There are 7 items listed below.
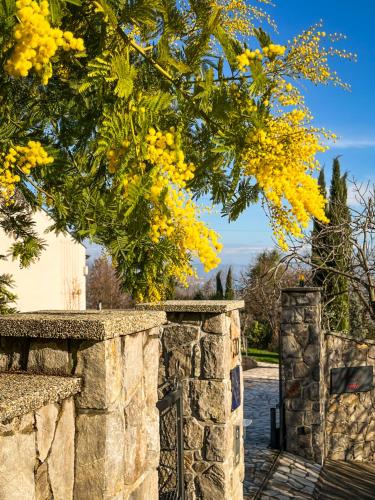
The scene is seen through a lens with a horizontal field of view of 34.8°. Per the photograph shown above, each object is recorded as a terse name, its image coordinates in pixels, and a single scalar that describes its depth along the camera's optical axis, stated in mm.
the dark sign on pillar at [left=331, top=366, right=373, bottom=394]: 8758
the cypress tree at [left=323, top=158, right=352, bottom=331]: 14633
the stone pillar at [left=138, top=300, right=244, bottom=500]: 4109
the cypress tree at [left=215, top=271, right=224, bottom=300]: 24016
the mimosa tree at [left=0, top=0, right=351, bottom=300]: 2895
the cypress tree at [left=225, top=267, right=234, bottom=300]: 21938
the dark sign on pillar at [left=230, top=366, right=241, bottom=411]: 4414
